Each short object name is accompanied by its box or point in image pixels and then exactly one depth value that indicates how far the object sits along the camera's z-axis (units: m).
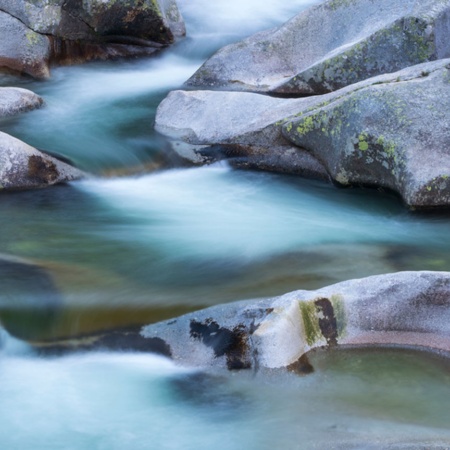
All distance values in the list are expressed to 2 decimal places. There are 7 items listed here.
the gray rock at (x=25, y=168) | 13.81
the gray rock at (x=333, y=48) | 16.70
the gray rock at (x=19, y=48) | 20.17
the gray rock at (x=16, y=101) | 16.90
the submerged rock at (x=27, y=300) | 9.52
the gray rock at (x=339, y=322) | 8.76
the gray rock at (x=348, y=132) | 13.08
